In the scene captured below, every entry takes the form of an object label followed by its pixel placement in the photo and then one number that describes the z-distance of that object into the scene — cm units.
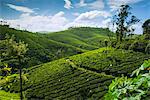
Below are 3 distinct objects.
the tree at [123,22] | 3700
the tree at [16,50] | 1821
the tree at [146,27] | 3605
